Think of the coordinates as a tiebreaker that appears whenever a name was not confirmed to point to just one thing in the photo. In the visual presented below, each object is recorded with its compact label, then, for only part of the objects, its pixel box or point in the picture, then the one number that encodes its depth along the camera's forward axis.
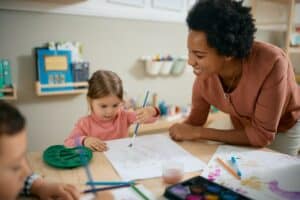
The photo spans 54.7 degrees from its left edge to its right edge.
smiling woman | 1.05
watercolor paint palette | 0.67
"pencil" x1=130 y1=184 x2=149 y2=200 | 0.69
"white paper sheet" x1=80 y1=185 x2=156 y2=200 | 0.68
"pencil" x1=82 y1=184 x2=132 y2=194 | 0.71
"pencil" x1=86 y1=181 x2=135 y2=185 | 0.75
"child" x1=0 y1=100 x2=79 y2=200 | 0.52
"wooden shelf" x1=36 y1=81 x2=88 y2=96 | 1.73
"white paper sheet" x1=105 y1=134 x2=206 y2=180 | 0.83
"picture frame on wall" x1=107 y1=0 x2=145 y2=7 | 1.96
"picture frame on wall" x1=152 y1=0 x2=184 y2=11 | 2.13
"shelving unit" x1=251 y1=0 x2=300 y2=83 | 2.46
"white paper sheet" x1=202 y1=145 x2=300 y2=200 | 0.74
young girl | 1.26
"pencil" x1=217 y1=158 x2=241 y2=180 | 0.82
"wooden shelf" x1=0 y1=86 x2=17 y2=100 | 1.64
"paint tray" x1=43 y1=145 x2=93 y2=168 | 0.84
